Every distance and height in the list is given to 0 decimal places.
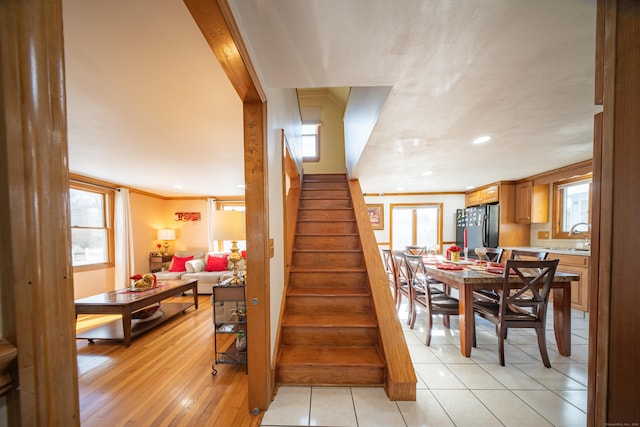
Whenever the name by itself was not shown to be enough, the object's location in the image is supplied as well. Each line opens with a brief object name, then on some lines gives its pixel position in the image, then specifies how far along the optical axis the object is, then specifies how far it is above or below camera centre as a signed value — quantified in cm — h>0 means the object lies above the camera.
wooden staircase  178 -104
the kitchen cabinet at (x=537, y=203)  433 +0
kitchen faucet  369 -47
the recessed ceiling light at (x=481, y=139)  248 +71
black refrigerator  480 -49
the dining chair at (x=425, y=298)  248 -110
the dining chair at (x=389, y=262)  352 -97
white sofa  465 -144
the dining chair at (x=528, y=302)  201 -90
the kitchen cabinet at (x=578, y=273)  318 -100
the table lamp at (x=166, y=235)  586 -76
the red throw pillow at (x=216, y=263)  515 -131
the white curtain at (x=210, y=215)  612 -29
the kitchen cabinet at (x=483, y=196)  486 +17
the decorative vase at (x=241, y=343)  218 -132
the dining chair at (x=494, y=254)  347 -83
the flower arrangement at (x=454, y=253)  309 -68
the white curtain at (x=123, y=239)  476 -70
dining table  217 -93
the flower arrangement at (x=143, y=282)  325 -110
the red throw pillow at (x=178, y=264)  518 -134
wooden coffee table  262 -122
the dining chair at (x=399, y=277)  297 -105
